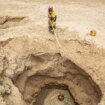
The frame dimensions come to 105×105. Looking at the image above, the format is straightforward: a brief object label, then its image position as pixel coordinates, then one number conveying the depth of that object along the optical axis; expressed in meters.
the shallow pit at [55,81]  12.35
